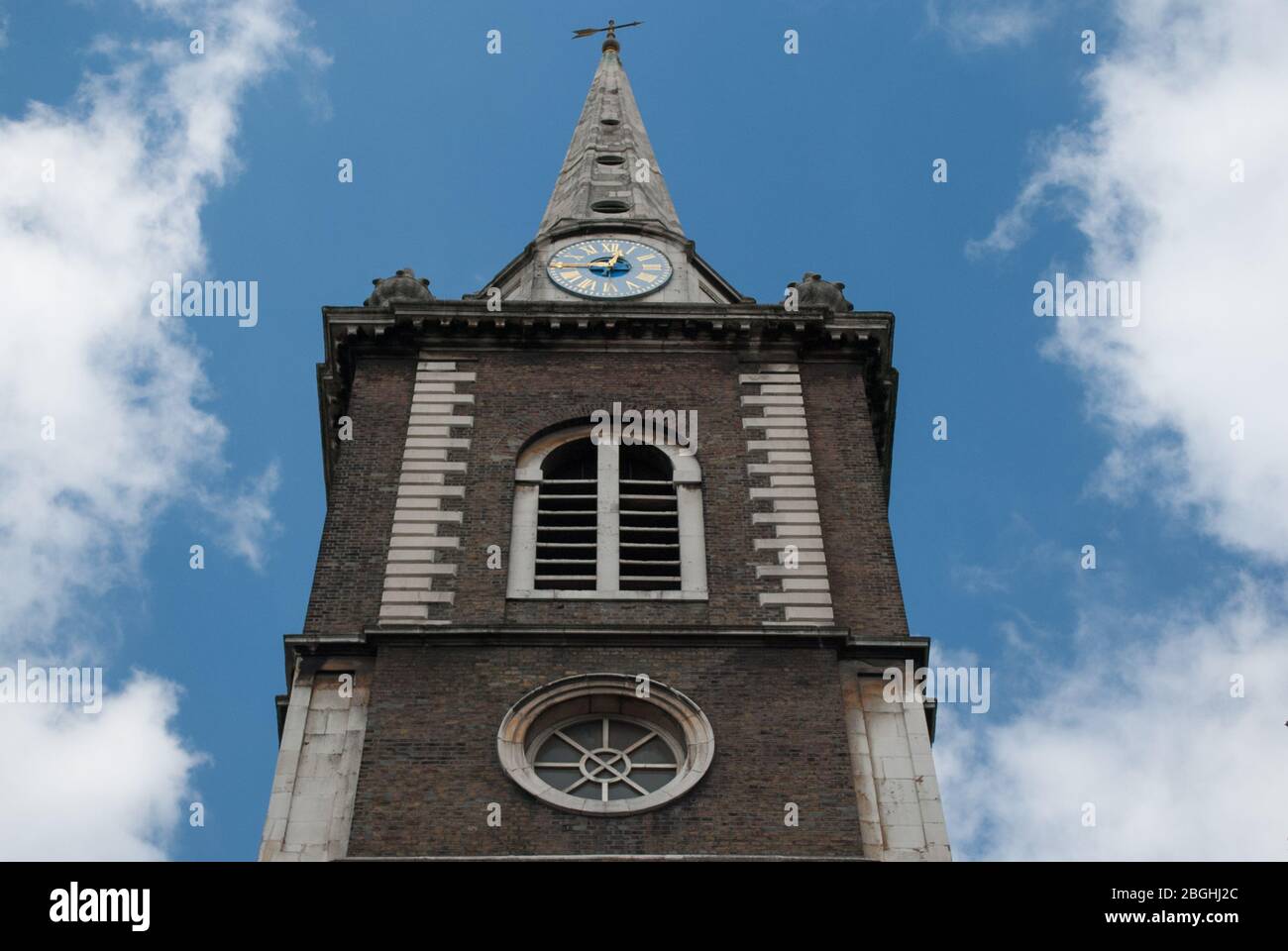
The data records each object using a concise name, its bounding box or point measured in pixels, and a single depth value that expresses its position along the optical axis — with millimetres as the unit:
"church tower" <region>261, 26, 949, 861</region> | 27516
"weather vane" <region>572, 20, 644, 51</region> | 59181
